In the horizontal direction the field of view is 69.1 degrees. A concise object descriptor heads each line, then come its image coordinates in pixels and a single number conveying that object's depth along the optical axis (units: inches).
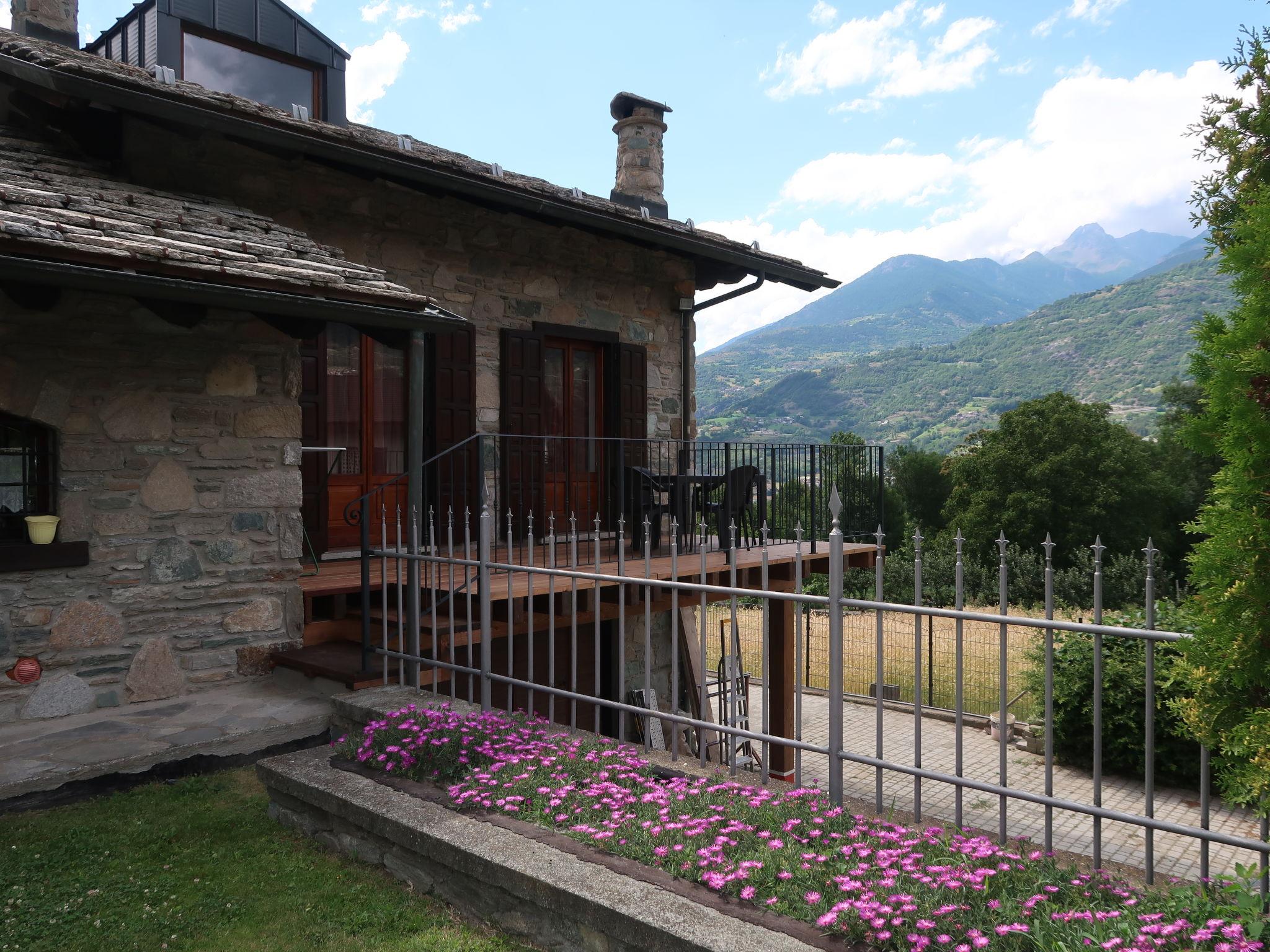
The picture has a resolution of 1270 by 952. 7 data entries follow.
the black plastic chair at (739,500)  291.4
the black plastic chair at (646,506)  299.7
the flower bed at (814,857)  91.5
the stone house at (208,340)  197.0
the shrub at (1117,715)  396.5
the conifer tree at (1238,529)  86.4
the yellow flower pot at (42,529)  197.2
